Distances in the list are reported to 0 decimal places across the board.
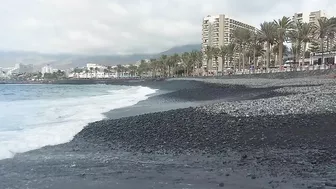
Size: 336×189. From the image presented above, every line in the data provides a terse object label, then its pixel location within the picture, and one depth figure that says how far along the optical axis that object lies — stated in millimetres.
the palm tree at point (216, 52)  105800
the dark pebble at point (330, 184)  6223
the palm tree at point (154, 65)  163488
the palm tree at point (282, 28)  59531
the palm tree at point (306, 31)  59534
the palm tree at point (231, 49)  93950
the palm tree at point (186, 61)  131950
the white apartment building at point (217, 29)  173125
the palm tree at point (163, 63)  152688
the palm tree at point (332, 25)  59094
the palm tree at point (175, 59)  146000
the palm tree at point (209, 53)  109000
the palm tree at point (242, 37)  79000
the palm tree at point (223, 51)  97375
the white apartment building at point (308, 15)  129675
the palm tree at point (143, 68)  182475
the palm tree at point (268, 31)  62156
